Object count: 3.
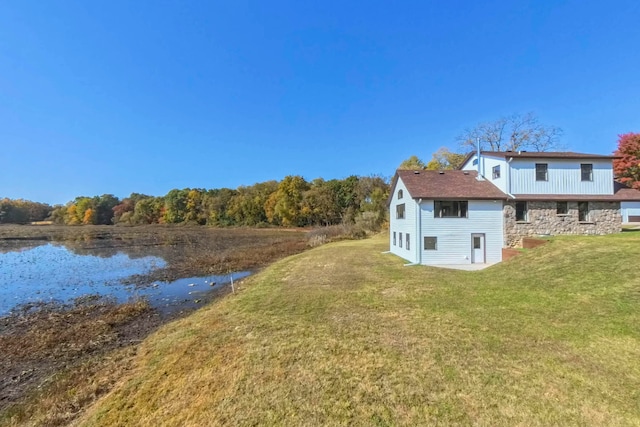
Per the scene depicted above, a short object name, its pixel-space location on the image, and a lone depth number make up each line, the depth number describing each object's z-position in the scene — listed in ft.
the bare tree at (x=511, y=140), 111.55
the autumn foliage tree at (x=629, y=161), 90.02
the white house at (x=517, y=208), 52.34
